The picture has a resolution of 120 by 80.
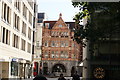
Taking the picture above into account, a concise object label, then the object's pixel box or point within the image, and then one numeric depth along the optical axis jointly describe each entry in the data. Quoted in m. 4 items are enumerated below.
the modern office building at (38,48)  81.88
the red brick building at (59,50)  87.19
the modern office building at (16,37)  34.62
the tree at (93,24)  18.52
